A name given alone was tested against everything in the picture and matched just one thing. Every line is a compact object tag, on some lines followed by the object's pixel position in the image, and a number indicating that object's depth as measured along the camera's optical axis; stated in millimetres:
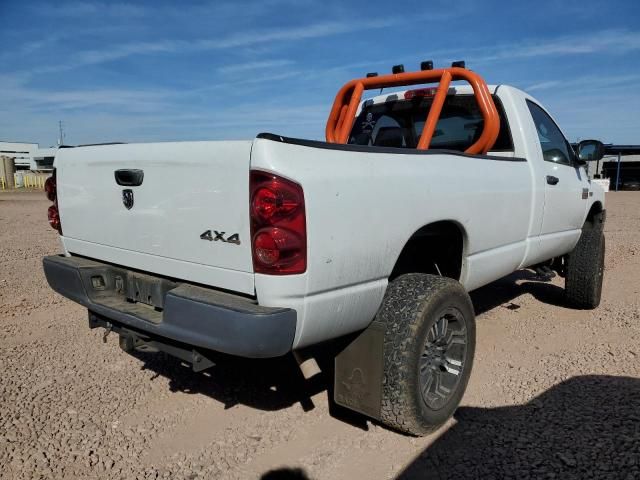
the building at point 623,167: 42822
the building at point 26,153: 82850
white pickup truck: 2148
